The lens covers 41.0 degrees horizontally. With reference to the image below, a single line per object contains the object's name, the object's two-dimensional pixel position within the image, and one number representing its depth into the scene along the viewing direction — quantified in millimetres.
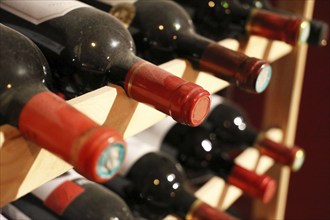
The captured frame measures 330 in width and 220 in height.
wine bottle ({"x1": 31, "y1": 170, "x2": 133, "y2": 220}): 506
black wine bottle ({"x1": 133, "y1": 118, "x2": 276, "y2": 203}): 680
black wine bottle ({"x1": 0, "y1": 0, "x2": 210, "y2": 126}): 429
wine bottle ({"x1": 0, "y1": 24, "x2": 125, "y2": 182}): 298
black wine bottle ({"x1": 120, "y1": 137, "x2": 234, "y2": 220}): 617
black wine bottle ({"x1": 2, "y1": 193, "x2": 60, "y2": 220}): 510
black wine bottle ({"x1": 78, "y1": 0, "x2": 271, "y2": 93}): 494
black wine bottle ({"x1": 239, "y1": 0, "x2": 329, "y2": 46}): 621
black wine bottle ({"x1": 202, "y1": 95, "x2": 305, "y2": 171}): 765
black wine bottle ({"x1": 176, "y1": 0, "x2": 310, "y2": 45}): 576
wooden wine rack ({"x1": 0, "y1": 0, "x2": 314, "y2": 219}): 340
